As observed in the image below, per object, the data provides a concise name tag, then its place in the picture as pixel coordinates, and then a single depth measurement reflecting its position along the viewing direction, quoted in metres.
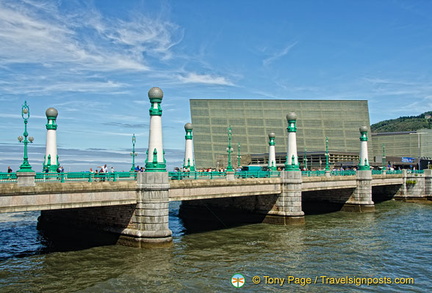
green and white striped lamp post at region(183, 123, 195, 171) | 41.15
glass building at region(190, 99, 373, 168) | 101.88
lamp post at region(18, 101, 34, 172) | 22.14
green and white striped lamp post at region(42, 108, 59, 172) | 30.57
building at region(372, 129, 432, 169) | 113.88
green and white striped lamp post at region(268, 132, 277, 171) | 45.35
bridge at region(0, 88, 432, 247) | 22.46
